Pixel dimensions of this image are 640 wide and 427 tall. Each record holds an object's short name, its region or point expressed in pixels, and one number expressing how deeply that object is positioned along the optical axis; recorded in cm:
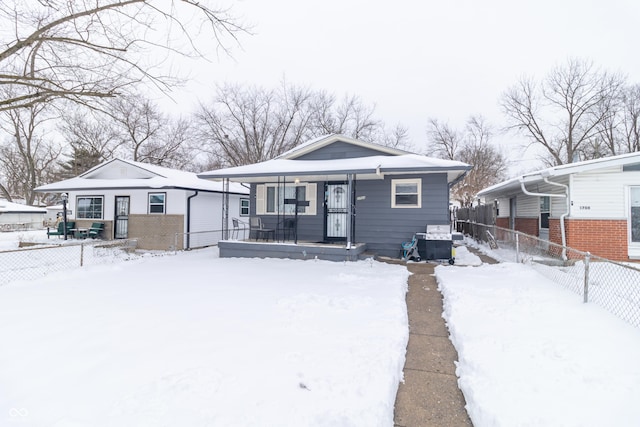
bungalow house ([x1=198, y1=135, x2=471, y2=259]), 891
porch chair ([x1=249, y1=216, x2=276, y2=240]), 1014
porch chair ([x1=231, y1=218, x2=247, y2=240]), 1188
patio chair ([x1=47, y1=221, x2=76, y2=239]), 1391
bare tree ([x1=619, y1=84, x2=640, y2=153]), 2436
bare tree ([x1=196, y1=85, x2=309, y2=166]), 2972
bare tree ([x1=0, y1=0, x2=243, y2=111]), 634
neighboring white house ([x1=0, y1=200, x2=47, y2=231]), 2565
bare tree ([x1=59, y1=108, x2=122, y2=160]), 2720
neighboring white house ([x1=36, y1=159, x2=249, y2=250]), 1264
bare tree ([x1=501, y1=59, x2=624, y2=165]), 2373
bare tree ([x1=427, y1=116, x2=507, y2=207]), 3192
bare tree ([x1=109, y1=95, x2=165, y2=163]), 2775
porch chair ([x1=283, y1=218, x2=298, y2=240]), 1058
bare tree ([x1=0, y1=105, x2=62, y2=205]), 2944
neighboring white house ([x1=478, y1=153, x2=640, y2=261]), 817
